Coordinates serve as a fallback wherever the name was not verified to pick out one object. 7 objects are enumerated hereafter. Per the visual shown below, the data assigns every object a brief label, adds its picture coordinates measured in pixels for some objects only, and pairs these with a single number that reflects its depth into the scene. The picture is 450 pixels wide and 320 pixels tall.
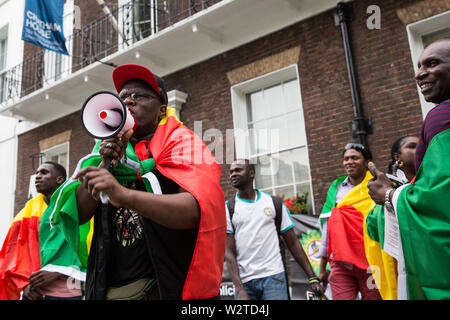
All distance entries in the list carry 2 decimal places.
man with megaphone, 1.61
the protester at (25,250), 3.76
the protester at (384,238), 2.74
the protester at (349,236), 4.09
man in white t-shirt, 4.33
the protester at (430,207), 1.77
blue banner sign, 8.74
